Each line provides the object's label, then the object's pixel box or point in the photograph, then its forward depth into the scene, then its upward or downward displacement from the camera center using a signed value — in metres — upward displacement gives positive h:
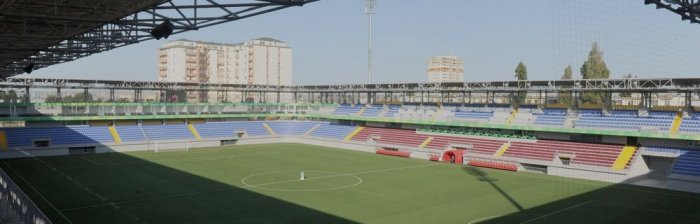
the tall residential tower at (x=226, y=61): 133.62 +9.60
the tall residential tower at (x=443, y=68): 183.50 +10.93
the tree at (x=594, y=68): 67.93 +4.20
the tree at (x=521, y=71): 82.26 +4.50
